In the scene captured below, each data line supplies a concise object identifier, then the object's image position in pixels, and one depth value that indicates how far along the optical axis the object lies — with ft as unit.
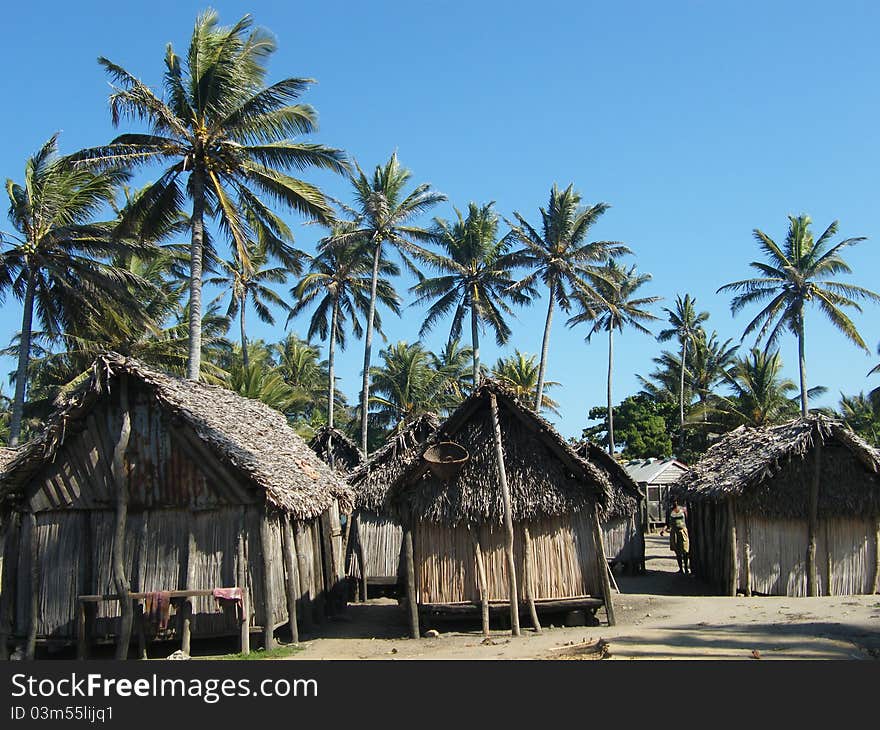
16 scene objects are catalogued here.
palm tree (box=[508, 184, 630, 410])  119.34
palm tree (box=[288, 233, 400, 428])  121.44
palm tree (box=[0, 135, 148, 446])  73.00
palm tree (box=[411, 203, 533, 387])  126.00
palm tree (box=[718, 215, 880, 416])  122.31
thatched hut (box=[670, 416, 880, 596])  55.77
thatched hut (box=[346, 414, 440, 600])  65.51
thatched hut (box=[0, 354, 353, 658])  41.14
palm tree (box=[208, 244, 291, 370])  134.00
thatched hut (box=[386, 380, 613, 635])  44.14
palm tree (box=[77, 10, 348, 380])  61.21
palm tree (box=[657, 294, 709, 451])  177.76
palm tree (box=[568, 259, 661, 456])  146.51
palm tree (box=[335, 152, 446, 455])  111.24
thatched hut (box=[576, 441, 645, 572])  73.56
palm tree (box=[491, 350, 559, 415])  140.15
